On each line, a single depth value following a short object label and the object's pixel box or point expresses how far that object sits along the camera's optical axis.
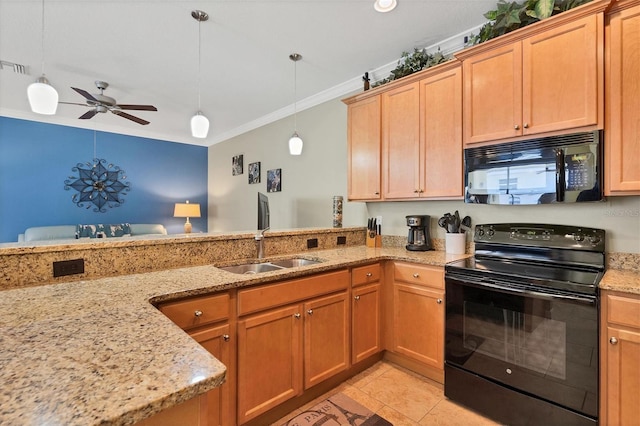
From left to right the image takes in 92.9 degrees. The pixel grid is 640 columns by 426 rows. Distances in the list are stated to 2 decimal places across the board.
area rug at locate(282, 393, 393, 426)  1.83
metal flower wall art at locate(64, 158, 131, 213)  5.00
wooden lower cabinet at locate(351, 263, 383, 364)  2.26
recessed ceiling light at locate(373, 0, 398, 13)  2.15
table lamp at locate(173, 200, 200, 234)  5.67
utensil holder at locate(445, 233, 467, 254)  2.50
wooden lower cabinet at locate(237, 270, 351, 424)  1.67
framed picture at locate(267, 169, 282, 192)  4.51
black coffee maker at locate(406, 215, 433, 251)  2.69
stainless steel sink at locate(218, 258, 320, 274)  2.22
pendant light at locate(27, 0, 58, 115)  1.82
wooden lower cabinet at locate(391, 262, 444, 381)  2.15
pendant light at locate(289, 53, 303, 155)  2.89
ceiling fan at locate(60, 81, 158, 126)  3.36
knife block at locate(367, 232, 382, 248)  2.98
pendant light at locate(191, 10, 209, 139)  2.30
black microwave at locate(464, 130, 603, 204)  1.79
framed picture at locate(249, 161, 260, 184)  4.97
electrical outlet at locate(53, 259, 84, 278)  1.61
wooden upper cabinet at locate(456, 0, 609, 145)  1.75
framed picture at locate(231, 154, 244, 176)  5.38
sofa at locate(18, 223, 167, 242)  4.48
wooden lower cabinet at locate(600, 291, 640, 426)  1.46
